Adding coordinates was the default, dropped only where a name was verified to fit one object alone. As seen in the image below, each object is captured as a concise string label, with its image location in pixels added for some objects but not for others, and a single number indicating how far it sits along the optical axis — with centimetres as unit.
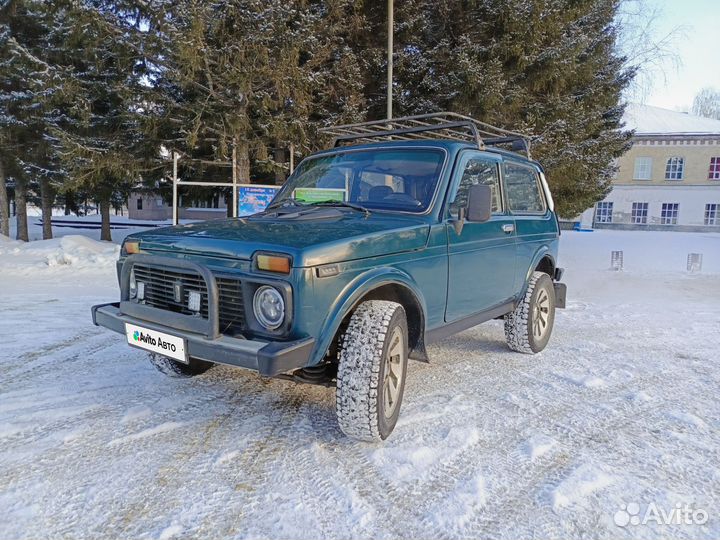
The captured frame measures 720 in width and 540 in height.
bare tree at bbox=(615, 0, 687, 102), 1697
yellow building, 3616
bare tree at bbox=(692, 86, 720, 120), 5834
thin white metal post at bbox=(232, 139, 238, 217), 1091
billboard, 1073
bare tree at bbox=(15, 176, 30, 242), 1716
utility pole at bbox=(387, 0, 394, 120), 1058
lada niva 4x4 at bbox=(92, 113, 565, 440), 278
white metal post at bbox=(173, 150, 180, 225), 1095
